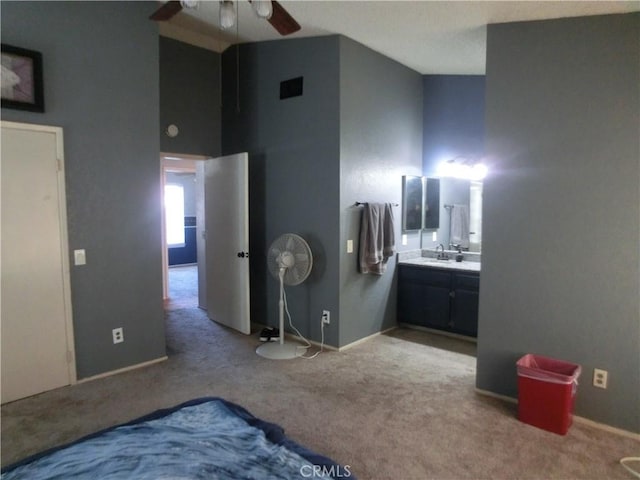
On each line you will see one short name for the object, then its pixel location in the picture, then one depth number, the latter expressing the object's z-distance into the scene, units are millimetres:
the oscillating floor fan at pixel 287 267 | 3514
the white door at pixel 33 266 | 2629
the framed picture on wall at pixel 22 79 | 2566
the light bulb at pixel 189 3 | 1791
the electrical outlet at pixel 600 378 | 2408
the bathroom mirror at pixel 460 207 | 4477
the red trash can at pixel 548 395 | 2330
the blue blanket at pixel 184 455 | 1710
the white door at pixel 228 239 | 3904
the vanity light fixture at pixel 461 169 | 4402
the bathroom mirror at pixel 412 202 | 4406
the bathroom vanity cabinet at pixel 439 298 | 3893
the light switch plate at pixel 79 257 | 2932
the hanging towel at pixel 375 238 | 3750
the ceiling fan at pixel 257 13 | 1822
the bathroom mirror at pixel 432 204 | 4656
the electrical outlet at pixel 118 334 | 3156
